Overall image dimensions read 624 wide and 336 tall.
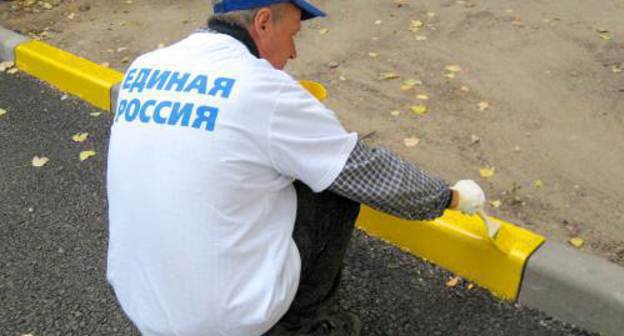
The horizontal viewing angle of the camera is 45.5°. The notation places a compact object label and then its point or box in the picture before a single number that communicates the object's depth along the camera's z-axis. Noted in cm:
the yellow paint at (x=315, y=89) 289
